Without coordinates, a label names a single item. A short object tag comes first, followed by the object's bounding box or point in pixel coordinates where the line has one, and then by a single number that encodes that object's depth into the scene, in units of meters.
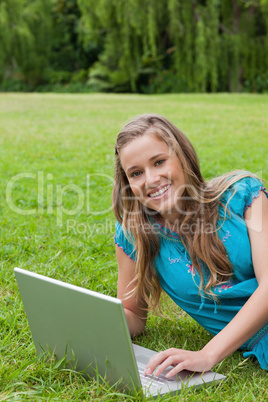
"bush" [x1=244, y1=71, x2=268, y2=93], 18.88
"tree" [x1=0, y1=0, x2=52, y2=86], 21.44
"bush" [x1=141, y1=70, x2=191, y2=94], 20.09
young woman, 1.91
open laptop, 1.51
